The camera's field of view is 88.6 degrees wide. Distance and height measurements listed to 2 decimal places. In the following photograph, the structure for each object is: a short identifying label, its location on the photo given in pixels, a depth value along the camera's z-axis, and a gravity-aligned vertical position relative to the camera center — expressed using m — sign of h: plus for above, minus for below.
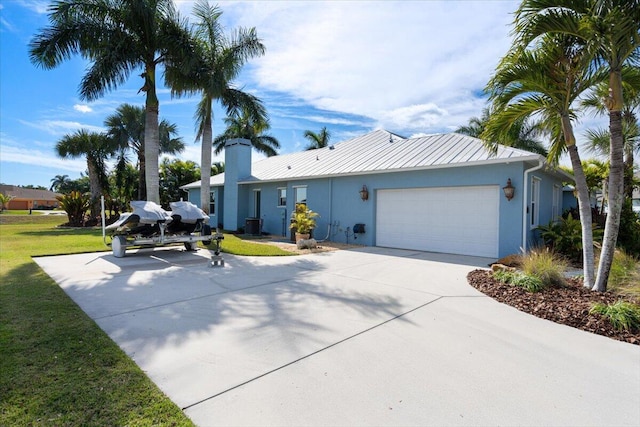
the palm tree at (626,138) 10.29 +3.20
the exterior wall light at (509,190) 9.48 +0.65
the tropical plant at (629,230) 10.22 -0.55
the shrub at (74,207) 21.09 +0.06
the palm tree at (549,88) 5.92 +2.40
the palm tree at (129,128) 23.38 +5.74
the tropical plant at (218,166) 33.24 +4.41
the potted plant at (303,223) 12.72 -0.49
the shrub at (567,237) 9.37 -0.72
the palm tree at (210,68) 12.03 +5.28
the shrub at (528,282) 5.73 -1.26
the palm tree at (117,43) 10.52 +5.57
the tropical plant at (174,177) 28.98 +2.92
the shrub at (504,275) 6.37 -1.26
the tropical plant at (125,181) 25.28 +2.42
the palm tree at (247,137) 31.95 +7.31
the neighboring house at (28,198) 66.21 +2.04
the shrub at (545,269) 5.98 -1.05
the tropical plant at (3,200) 43.61 +1.02
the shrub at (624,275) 4.87 -1.03
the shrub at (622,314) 4.18 -1.33
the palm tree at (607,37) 5.01 +2.79
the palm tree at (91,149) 23.27 +4.22
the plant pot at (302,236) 12.59 -1.00
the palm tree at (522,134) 21.40 +5.09
